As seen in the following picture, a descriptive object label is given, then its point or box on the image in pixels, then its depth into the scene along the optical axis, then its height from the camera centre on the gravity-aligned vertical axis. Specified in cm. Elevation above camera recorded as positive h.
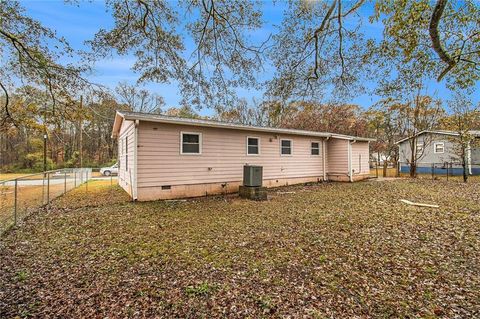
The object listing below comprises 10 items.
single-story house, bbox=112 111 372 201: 804 +36
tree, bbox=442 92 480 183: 1348 +243
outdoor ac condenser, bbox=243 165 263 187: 881 -43
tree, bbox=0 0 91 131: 445 +206
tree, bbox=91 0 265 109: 469 +246
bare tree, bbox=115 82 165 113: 2241 +604
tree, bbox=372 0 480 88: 402 +231
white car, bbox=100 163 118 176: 2172 -50
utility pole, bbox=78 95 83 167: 530 +130
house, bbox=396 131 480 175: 1708 +58
